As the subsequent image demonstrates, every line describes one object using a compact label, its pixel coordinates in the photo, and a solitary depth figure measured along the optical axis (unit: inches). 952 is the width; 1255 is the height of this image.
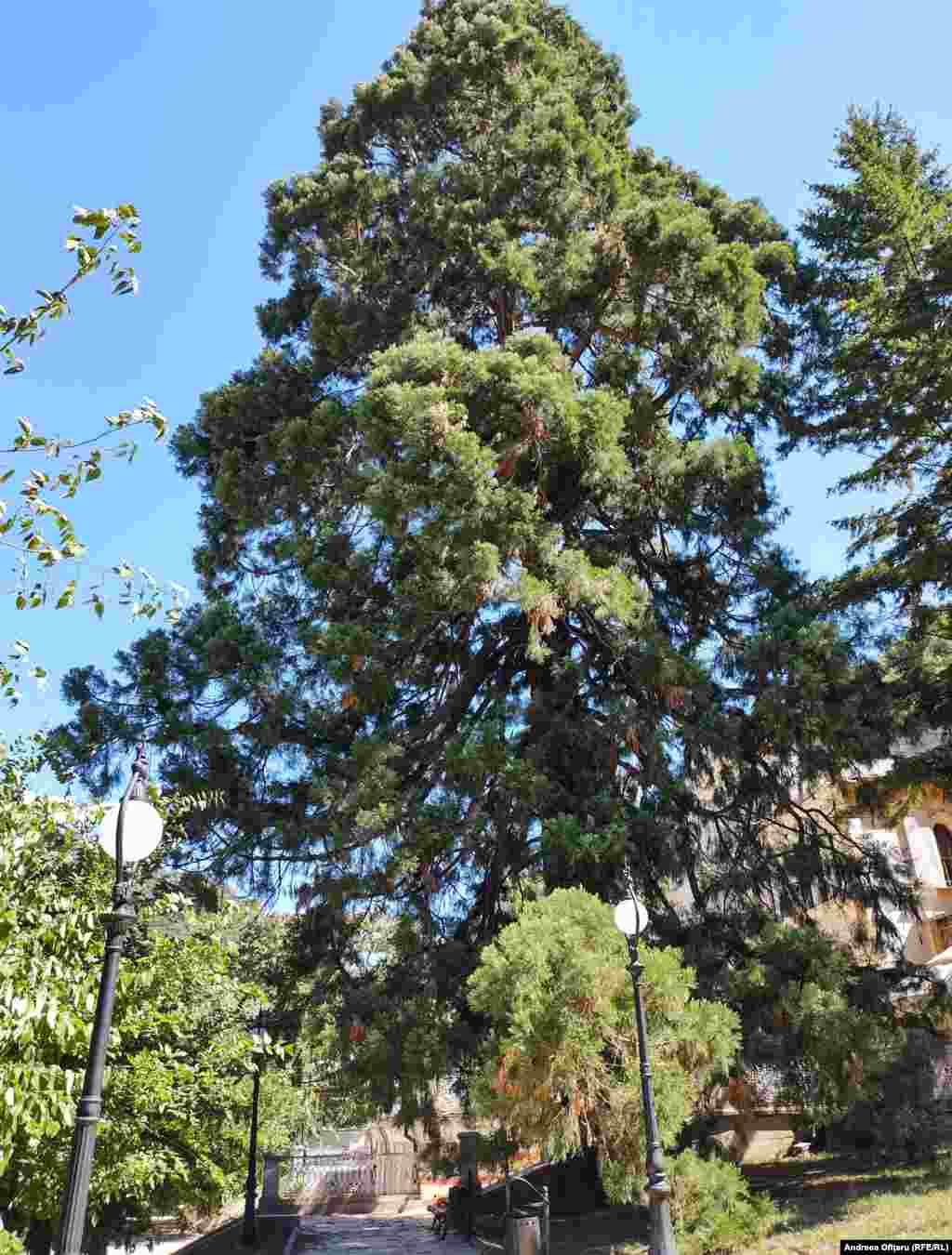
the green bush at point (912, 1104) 415.8
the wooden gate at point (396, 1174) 1078.4
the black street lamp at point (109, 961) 160.2
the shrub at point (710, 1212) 345.4
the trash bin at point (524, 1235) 384.2
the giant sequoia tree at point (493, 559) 494.6
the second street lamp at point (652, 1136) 295.0
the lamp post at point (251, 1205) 600.1
